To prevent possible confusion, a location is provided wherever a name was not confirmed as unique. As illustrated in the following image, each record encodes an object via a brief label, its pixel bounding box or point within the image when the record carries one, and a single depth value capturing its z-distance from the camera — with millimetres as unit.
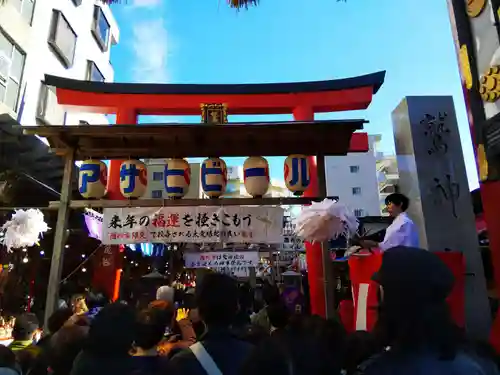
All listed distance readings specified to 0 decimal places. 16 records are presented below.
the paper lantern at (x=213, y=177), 7352
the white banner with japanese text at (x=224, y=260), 13880
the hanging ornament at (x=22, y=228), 7441
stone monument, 6776
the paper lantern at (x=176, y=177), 7402
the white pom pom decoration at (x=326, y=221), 5762
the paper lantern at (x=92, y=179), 7148
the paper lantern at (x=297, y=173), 7207
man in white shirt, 5413
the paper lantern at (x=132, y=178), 7328
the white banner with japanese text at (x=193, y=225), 7270
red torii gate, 11164
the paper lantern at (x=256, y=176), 7297
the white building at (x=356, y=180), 44506
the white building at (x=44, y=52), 11703
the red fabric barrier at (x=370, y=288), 5165
